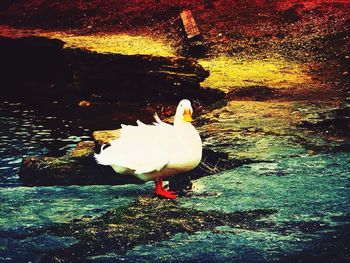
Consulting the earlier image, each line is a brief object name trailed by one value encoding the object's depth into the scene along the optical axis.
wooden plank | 14.10
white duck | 4.28
